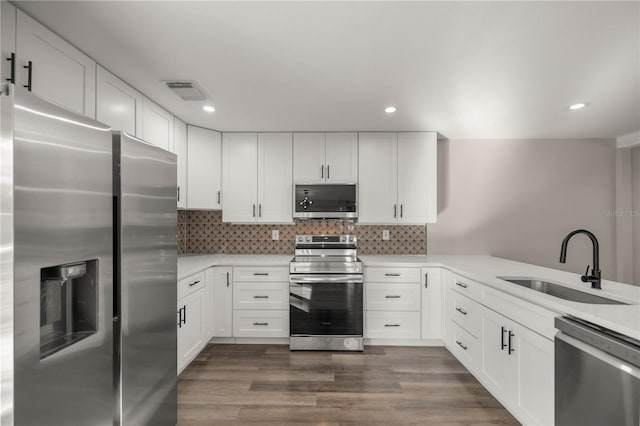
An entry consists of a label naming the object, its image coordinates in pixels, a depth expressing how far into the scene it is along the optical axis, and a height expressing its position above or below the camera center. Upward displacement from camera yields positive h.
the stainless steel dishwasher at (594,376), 1.33 -0.72
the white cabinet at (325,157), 3.77 +0.67
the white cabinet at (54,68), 1.56 +0.79
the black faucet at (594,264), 2.03 -0.30
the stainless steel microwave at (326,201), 3.69 +0.17
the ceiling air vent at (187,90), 2.40 +0.96
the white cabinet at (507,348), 1.84 -0.90
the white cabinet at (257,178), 3.80 +0.44
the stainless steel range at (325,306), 3.31 -0.92
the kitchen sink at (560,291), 2.02 -0.53
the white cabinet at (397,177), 3.76 +0.44
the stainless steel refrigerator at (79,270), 0.90 -0.19
